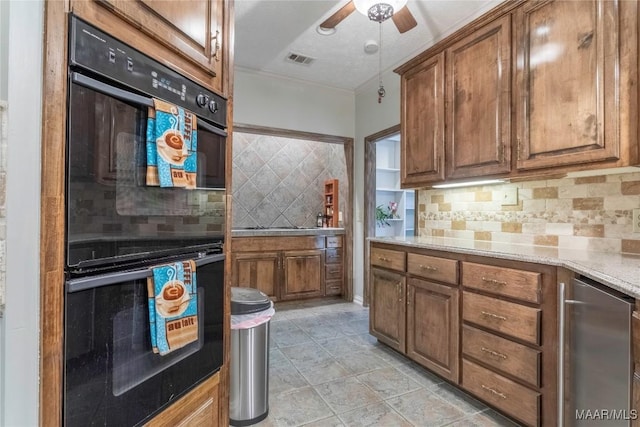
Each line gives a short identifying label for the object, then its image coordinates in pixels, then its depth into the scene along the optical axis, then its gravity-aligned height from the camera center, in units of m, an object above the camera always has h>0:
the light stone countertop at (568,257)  1.10 -0.20
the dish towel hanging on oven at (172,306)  0.96 -0.27
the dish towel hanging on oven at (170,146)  0.95 +0.21
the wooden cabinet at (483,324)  1.57 -0.61
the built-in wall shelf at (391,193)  5.55 +0.39
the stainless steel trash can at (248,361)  1.72 -0.77
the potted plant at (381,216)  5.38 +0.00
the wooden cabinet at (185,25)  0.92 +0.60
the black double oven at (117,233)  0.78 -0.05
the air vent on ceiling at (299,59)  3.38 +1.64
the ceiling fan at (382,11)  1.96 +1.26
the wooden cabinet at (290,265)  3.82 -0.60
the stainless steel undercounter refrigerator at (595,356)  1.09 -0.52
